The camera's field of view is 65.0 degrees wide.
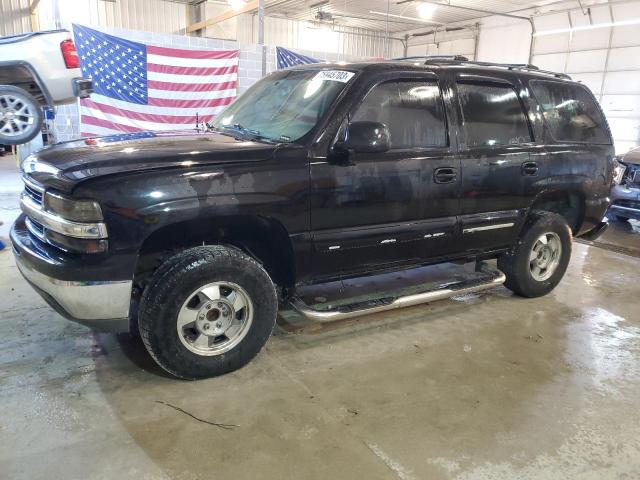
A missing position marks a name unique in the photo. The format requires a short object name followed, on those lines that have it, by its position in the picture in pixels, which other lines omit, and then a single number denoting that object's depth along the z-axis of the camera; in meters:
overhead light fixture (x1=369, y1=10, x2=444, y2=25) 18.39
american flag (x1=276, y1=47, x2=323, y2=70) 9.48
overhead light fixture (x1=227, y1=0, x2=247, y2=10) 14.42
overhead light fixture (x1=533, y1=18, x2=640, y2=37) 15.04
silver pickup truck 5.53
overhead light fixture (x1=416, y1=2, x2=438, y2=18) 16.98
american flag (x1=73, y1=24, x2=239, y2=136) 7.49
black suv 2.56
